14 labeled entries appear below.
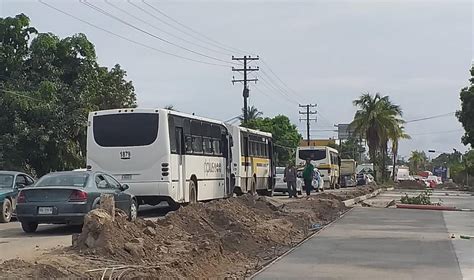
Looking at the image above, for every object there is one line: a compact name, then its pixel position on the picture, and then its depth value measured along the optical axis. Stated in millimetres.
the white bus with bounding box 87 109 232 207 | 20953
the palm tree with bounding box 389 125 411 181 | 67875
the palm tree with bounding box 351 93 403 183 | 67688
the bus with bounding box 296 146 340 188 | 53656
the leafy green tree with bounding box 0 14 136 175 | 34219
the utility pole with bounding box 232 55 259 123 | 59866
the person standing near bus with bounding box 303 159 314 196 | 34031
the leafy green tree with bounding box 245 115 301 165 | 87125
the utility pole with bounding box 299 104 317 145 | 95762
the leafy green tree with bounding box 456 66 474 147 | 49125
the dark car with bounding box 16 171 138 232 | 15695
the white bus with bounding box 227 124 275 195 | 30734
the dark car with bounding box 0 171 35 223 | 19500
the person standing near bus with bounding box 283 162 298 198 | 34906
